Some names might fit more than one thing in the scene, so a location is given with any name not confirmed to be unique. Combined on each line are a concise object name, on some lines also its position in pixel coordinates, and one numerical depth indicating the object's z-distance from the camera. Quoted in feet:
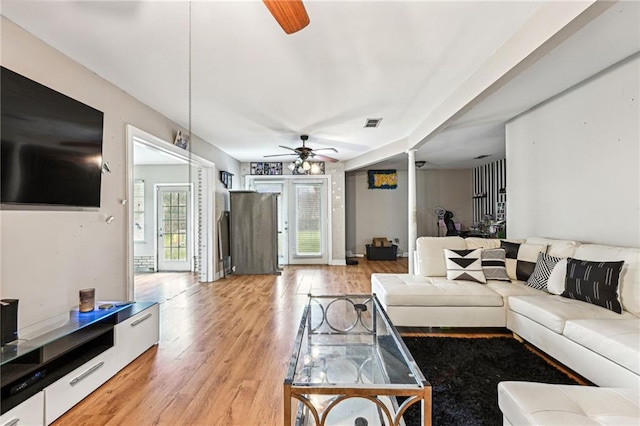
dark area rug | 5.35
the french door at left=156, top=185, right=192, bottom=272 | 20.61
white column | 15.47
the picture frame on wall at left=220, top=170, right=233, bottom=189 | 18.08
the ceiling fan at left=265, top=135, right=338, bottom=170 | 14.80
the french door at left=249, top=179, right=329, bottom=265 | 22.22
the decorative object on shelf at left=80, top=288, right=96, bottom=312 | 7.23
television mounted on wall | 5.60
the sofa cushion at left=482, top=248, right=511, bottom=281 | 10.03
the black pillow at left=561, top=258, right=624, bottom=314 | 6.91
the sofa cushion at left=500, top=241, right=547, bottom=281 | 9.80
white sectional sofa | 5.56
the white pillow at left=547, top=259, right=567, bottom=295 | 8.18
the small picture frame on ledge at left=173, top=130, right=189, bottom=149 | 12.38
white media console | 4.83
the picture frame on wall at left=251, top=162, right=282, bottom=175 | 21.99
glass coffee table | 3.92
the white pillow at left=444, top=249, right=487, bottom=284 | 9.95
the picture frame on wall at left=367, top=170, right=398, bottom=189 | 25.50
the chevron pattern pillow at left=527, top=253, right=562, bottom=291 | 8.73
